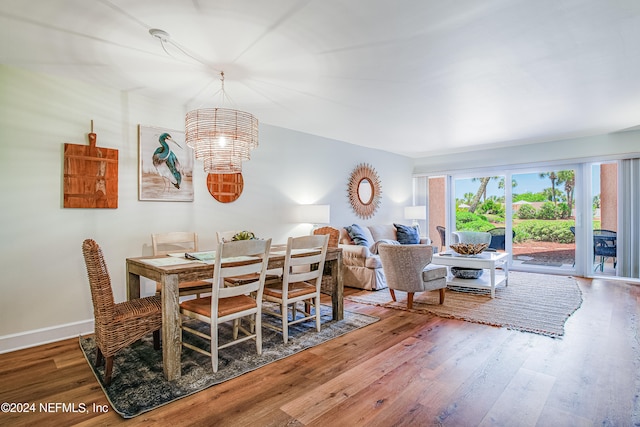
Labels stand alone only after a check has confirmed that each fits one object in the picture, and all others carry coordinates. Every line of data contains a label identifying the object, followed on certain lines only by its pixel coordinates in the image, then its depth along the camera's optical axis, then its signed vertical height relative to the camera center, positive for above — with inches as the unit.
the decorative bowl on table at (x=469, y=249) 178.1 -19.7
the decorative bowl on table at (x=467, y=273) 191.8 -35.0
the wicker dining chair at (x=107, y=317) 85.1 -26.8
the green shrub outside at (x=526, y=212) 248.7 -0.2
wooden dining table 88.4 -18.5
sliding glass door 209.0 -1.7
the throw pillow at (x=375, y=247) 218.6 -23.0
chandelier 114.0 +27.5
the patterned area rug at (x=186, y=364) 80.3 -43.9
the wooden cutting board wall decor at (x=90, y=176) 123.6 +15.0
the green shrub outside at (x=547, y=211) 240.2 +0.4
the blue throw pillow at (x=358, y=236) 214.9 -15.0
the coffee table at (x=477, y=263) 167.2 -26.6
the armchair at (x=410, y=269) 146.6 -25.9
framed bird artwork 142.0 +21.7
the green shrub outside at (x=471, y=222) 271.4 -8.2
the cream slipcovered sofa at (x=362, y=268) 192.2 -32.4
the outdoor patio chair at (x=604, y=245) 217.8 -22.6
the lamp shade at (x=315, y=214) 191.0 -0.4
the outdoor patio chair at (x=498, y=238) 260.5 -20.5
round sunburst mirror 244.1 +17.1
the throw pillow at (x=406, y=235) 246.4 -16.7
